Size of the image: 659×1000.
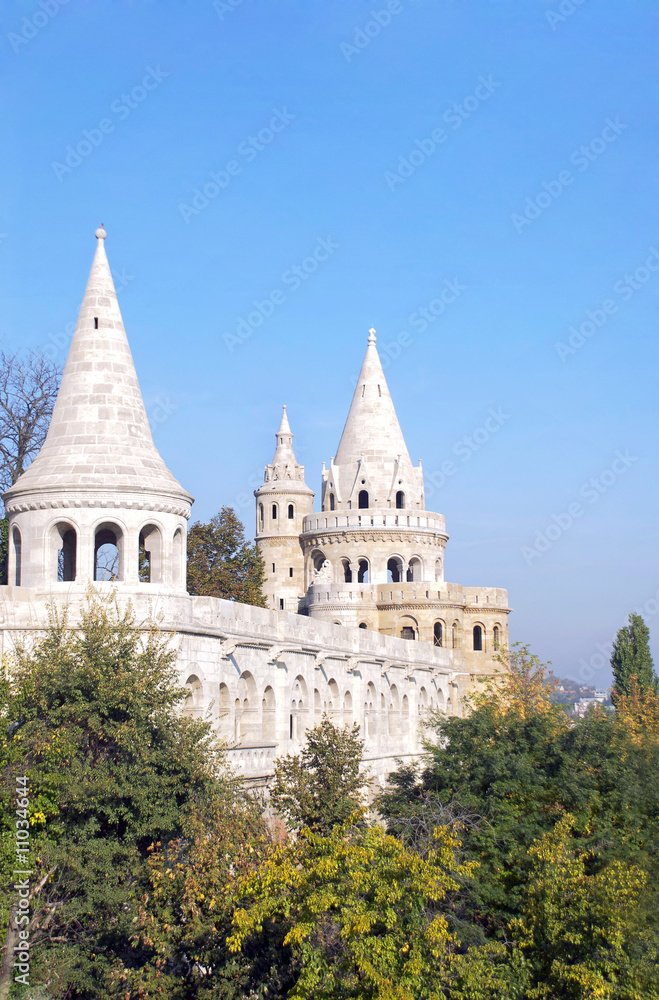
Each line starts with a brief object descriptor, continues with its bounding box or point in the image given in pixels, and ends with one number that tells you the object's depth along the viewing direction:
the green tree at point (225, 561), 42.34
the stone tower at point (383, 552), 45.84
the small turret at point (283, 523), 51.00
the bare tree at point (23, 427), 33.81
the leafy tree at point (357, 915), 15.34
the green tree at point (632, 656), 62.47
